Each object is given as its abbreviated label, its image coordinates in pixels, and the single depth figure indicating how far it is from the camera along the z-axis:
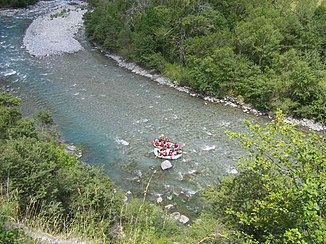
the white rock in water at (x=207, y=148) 21.67
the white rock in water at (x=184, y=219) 15.63
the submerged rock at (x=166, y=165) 19.66
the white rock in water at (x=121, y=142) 21.82
